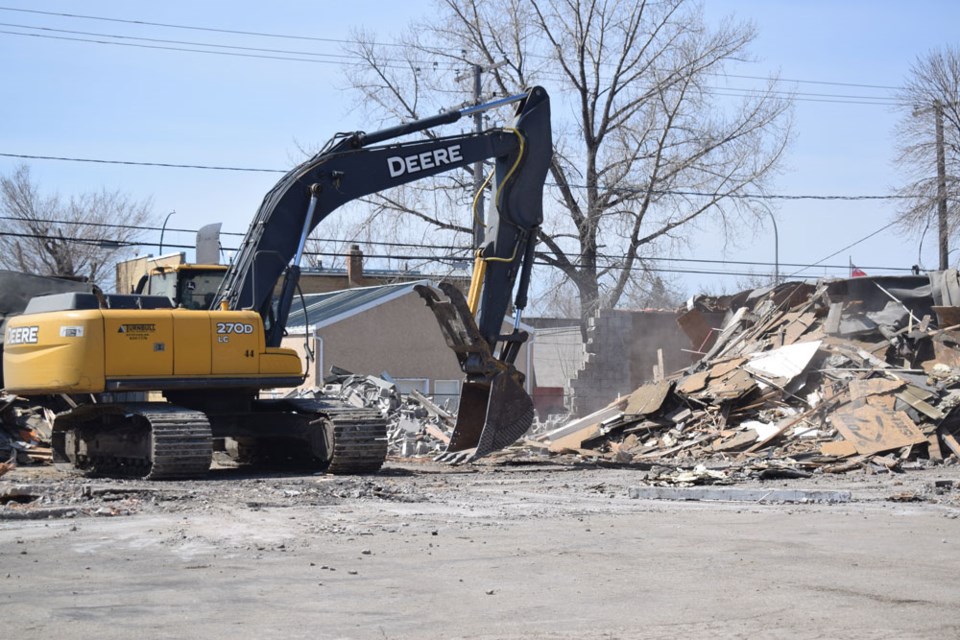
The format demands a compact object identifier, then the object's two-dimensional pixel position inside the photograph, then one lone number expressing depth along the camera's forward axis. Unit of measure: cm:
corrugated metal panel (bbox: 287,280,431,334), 3697
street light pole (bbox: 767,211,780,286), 5231
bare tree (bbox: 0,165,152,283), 5709
